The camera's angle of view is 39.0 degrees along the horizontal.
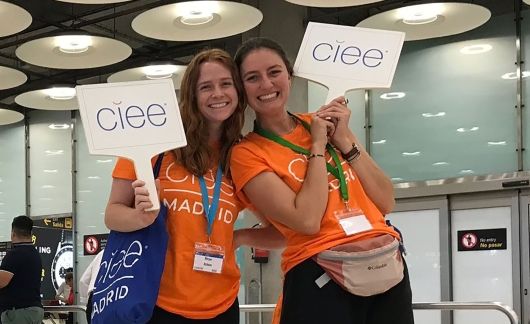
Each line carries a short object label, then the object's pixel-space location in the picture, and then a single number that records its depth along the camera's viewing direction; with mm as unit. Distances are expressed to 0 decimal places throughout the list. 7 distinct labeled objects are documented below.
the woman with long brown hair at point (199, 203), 2289
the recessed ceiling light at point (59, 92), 11211
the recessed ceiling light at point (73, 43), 8320
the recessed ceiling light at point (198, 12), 7461
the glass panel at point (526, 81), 9461
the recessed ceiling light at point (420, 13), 7879
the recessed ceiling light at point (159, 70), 9898
